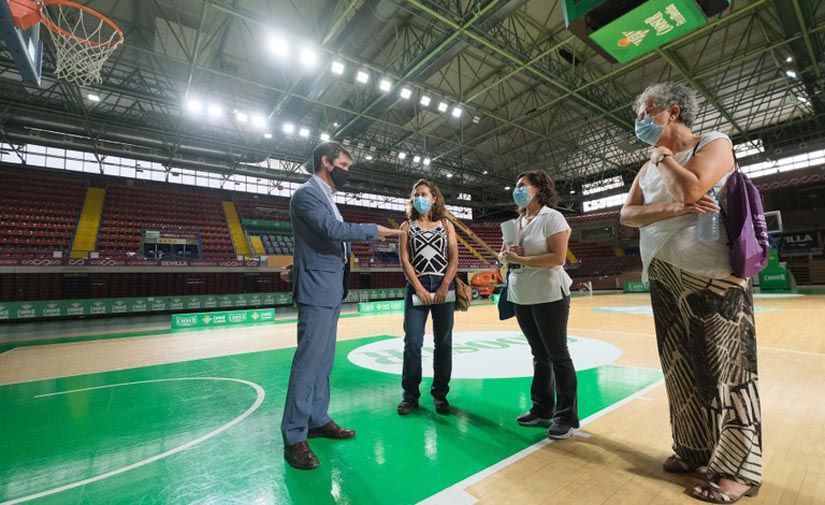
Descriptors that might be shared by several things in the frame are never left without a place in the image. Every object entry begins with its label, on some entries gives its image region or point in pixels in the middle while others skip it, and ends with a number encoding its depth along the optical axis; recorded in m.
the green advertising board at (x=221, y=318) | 10.40
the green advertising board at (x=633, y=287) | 20.92
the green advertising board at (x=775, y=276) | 14.87
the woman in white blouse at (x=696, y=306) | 1.54
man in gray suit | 2.13
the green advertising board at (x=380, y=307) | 13.59
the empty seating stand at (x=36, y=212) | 13.73
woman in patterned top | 2.77
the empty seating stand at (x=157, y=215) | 16.17
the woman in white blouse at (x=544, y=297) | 2.31
